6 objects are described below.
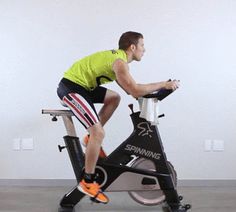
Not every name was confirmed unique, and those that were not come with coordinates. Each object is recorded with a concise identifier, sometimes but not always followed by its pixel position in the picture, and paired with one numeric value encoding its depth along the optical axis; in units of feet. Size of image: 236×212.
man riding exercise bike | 9.66
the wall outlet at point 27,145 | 13.34
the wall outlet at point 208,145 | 13.48
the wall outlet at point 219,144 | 13.48
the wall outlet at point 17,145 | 13.33
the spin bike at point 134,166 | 10.15
